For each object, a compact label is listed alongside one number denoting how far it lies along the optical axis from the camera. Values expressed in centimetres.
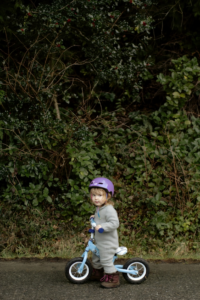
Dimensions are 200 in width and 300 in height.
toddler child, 348
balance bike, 354
